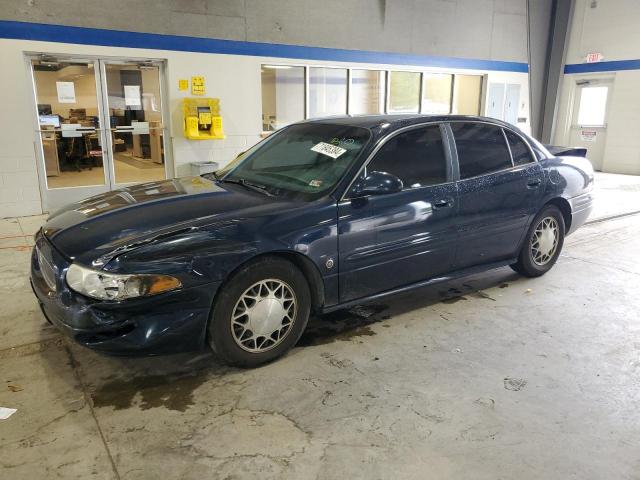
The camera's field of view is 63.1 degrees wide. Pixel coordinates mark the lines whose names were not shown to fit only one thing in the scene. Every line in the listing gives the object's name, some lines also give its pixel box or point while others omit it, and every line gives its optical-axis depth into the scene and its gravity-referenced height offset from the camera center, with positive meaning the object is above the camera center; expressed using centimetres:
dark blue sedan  292 -76
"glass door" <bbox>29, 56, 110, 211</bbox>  792 -27
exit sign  1367 +155
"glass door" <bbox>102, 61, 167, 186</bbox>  848 -13
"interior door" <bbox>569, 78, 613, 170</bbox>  1401 +1
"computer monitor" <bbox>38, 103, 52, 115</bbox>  792 +3
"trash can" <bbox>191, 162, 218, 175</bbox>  901 -91
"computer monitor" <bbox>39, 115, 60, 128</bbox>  795 -13
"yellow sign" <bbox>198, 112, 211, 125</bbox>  896 -8
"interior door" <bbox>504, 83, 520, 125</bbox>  1359 +38
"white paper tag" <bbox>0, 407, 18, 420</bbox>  284 -162
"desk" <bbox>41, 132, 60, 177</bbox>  805 -64
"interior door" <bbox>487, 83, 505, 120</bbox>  1316 +39
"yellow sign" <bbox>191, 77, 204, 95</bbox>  893 +47
